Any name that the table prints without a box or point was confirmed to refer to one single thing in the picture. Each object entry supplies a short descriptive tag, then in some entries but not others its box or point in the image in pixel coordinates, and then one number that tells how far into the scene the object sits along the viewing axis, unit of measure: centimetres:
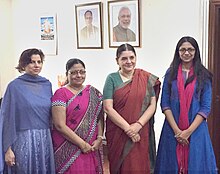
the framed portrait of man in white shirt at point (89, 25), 260
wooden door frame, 202
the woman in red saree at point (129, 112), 157
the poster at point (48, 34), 297
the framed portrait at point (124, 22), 235
